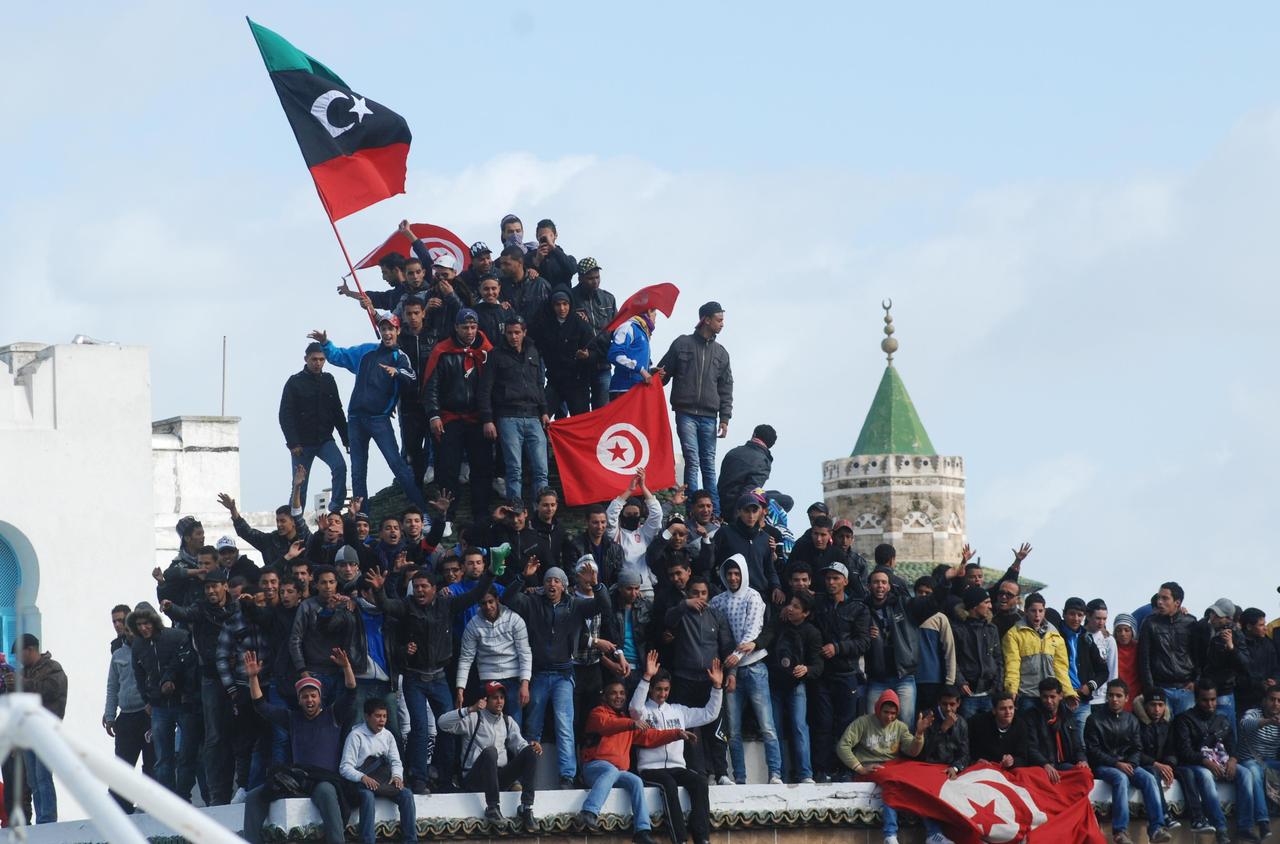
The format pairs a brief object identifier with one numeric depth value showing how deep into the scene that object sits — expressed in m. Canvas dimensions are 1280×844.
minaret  109.62
